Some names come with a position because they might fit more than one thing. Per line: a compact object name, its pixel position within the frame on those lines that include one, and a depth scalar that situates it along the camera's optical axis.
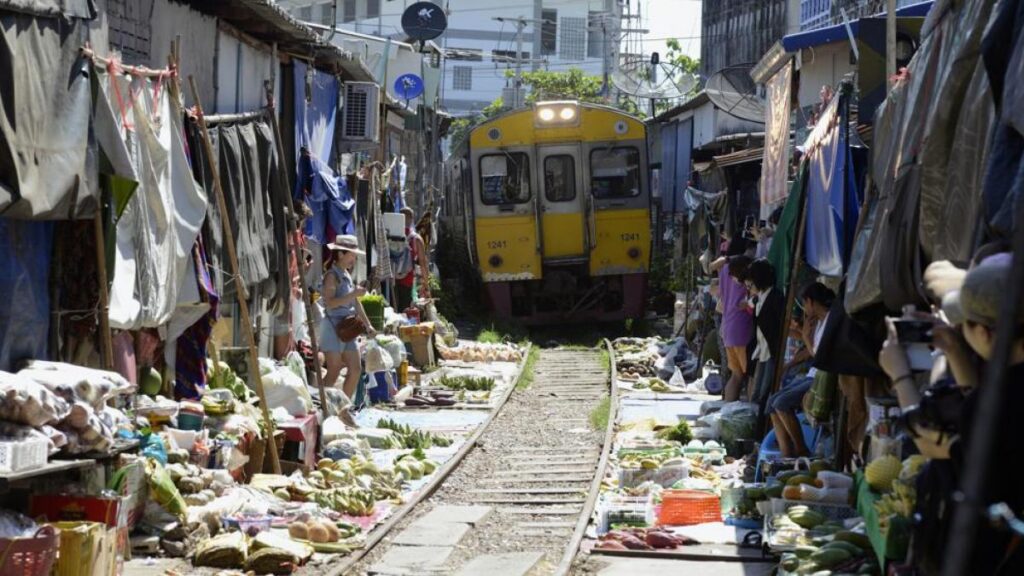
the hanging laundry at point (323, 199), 15.17
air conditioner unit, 17.86
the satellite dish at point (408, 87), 23.67
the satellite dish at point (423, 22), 26.55
